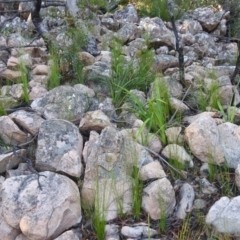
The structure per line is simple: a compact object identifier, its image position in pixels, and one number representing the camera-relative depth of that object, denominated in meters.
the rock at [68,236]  2.23
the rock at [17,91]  3.13
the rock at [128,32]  4.16
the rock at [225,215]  2.24
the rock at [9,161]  2.58
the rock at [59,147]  2.54
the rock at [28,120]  2.75
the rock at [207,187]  2.52
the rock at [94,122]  2.73
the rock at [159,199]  2.37
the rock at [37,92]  3.18
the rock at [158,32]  4.13
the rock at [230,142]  2.60
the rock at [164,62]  3.64
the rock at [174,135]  2.69
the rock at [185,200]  2.40
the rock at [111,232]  2.29
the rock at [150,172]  2.49
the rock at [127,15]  4.65
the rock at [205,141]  2.59
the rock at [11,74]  3.41
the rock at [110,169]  2.40
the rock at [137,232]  2.30
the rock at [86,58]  3.57
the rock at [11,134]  2.73
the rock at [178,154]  2.59
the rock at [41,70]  3.52
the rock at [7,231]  2.30
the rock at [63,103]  2.89
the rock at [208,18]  4.78
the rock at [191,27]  4.58
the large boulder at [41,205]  2.24
